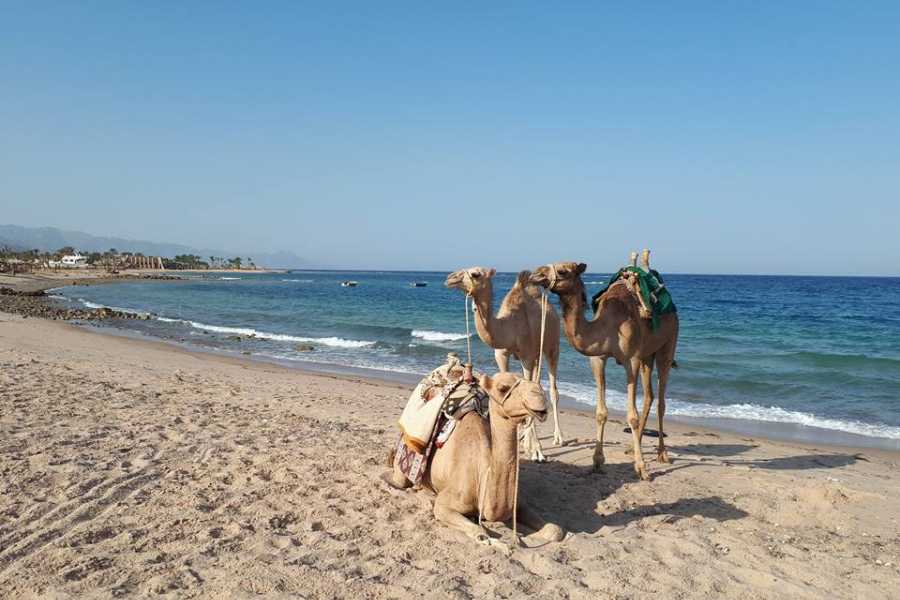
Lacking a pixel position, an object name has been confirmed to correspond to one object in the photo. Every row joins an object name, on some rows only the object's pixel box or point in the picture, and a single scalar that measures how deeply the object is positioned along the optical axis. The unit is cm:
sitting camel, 455
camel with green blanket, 593
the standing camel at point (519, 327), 654
